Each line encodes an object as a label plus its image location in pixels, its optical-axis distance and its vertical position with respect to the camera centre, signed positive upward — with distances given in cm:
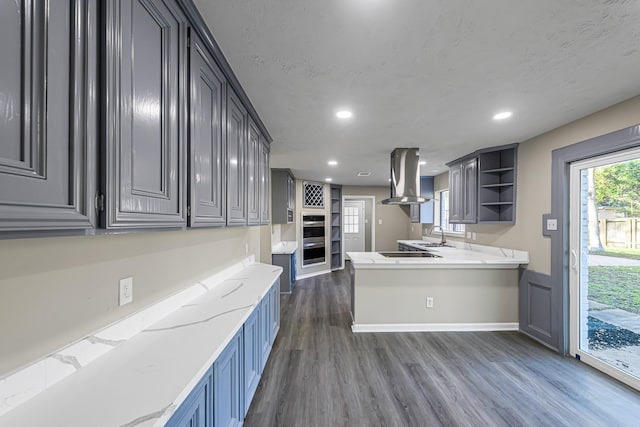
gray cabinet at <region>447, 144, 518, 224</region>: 354 +39
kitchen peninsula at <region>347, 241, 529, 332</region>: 338 -101
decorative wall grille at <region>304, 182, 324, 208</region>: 638 +45
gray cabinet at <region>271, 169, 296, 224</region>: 516 +33
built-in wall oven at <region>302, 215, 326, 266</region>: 630 -63
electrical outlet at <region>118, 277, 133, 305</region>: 123 -36
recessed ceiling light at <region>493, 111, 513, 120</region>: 250 +94
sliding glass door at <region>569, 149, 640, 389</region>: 228 -45
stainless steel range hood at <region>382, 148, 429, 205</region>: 362 +49
